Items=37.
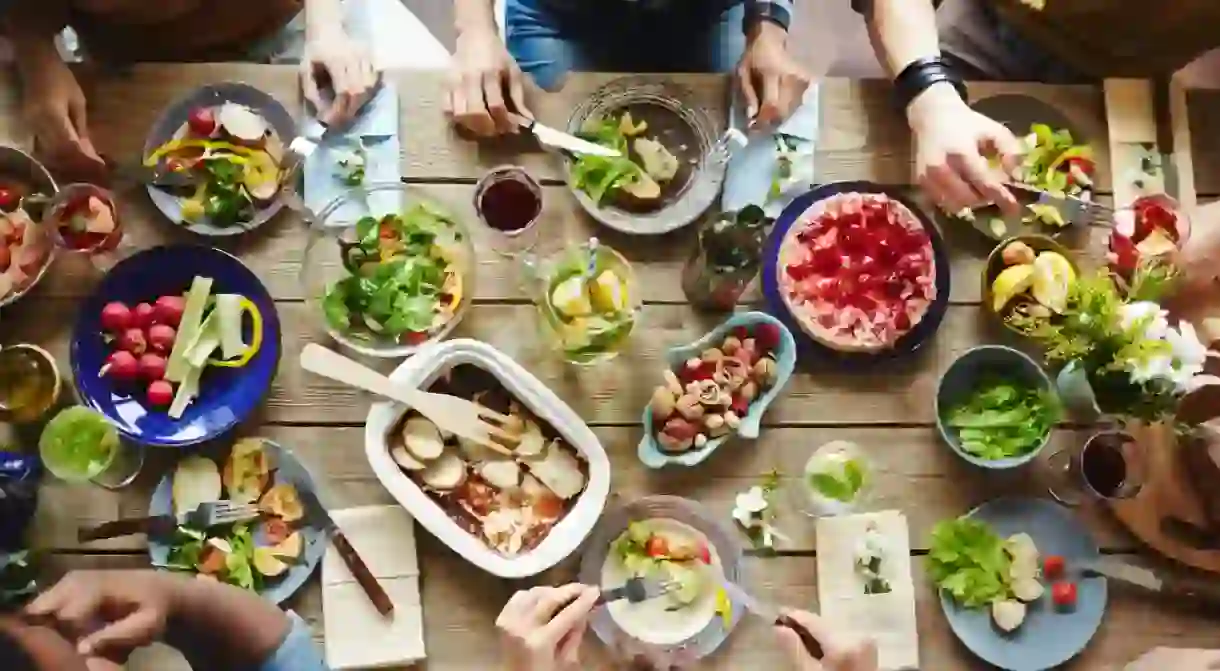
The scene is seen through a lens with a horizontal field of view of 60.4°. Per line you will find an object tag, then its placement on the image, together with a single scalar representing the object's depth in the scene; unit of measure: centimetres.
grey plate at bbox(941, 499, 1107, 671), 120
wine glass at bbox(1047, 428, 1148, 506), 121
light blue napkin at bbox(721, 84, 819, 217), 129
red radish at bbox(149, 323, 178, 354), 117
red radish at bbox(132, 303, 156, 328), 118
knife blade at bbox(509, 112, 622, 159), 125
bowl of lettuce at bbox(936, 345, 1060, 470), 123
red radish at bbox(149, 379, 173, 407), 117
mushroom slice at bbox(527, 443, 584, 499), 119
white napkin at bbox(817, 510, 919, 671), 120
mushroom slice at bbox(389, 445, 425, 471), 117
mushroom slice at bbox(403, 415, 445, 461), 116
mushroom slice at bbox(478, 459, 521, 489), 118
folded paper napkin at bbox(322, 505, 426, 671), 115
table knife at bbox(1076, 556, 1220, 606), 122
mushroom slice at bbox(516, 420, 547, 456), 119
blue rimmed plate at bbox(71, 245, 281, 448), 117
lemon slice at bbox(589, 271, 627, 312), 119
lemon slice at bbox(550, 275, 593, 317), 118
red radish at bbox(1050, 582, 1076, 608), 121
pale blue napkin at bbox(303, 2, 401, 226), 125
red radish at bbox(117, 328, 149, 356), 117
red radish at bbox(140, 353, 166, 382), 117
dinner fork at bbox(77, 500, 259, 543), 113
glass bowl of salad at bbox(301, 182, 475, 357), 119
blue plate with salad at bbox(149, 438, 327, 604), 114
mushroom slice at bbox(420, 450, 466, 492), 117
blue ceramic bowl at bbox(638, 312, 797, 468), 120
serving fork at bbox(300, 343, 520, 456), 116
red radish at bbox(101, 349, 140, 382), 116
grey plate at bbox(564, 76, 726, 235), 126
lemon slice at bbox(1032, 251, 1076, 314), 123
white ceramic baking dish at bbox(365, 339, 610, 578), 115
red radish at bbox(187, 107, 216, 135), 123
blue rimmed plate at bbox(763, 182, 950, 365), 124
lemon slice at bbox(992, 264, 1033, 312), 123
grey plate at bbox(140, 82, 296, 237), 122
